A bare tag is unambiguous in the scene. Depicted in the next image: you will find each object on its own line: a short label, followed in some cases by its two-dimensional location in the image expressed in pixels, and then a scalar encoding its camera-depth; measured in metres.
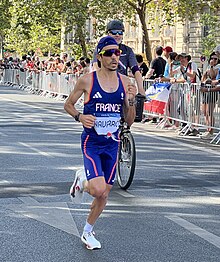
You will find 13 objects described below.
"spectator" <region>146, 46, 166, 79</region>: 22.28
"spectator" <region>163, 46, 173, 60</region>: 21.96
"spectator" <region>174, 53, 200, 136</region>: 19.88
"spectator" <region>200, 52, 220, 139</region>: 17.95
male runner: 7.51
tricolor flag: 20.40
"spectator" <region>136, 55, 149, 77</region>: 24.38
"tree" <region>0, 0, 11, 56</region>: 63.03
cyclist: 10.49
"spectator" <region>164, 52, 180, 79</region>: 21.05
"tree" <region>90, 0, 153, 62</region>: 43.38
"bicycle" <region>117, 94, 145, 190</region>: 10.70
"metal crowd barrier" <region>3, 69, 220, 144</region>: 17.88
